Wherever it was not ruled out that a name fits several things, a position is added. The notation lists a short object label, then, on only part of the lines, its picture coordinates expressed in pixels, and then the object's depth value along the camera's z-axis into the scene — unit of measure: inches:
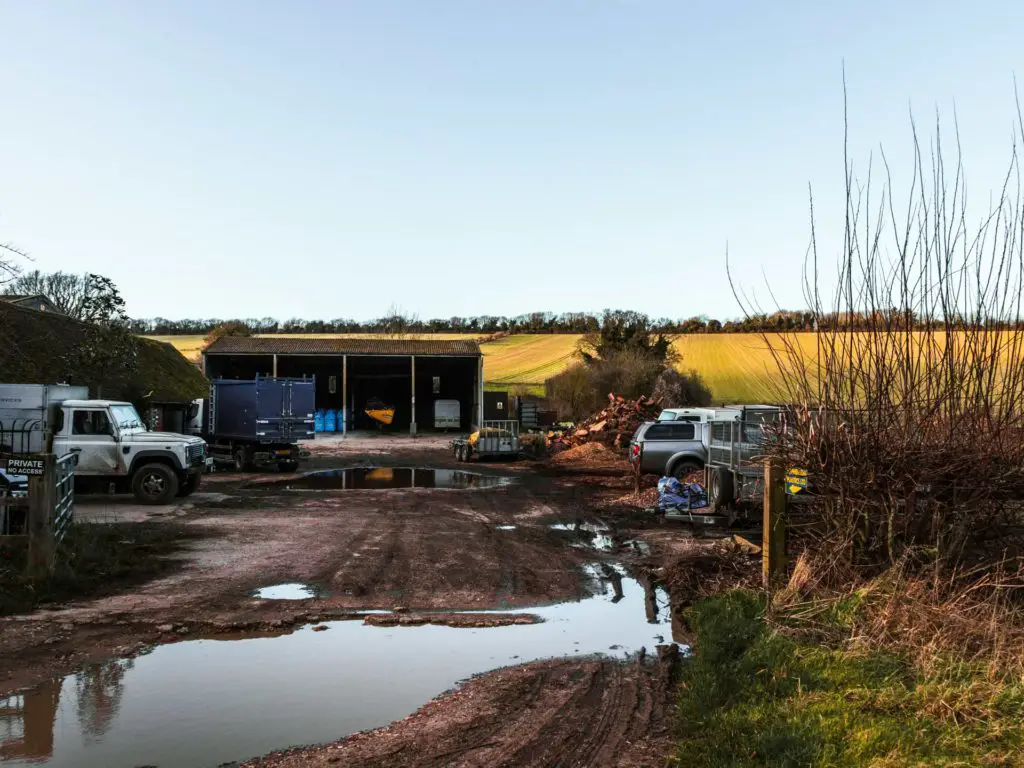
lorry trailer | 1035.3
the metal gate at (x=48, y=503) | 361.1
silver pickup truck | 767.1
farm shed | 1791.3
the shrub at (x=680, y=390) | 1689.2
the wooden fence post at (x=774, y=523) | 327.6
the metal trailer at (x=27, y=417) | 622.9
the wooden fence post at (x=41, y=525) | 358.3
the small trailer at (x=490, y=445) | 1198.9
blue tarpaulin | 579.8
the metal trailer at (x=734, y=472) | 486.0
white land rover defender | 661.3
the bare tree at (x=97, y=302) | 1206.3
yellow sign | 314.5
